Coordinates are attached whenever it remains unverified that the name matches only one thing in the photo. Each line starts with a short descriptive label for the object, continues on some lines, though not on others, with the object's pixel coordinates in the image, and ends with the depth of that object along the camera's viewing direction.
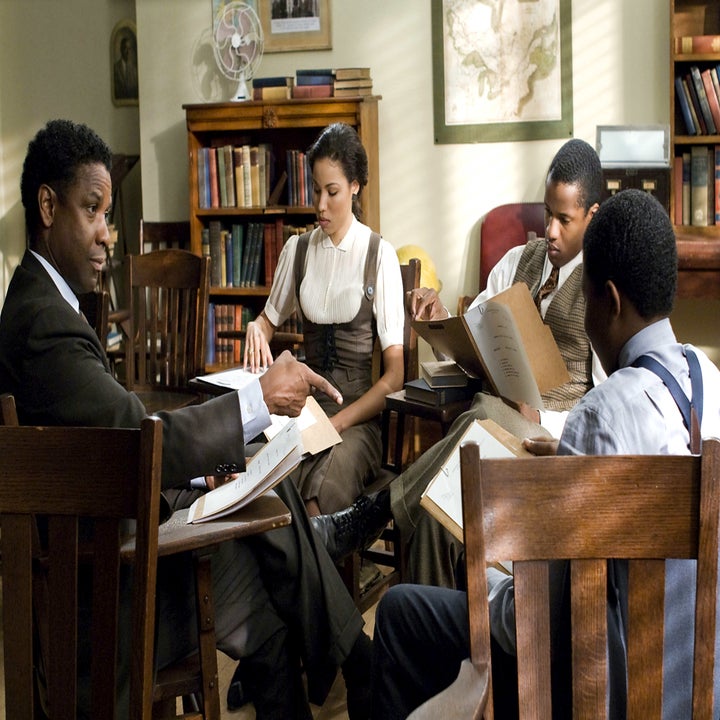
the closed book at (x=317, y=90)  4.52
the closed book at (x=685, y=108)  4.25
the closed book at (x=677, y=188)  4.29
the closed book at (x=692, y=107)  4.25
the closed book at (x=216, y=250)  4.86
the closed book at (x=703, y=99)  4.21
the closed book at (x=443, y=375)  2.70
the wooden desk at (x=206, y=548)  1.50
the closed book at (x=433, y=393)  2.67
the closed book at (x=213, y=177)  4.81
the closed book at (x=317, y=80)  4.53
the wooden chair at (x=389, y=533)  2.62
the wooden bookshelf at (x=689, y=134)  3.88
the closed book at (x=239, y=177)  4.78
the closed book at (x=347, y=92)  4.51
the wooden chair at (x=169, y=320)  3.55
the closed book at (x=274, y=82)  4.61
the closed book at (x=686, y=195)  4.30
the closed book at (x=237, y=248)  4.86
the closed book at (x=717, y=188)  4.26
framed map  4.52
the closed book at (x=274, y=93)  4.58
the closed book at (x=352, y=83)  4.51
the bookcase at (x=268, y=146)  4.54
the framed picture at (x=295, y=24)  4.81
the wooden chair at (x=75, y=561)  1.23
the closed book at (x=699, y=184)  4.25
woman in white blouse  2.96
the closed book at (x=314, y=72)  4.54
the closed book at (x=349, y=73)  4.51
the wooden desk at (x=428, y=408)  2.65
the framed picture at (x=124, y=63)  5.82
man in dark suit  1.72
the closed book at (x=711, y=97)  4.18
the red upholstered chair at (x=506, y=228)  4.57
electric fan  4.80
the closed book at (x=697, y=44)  4.12
